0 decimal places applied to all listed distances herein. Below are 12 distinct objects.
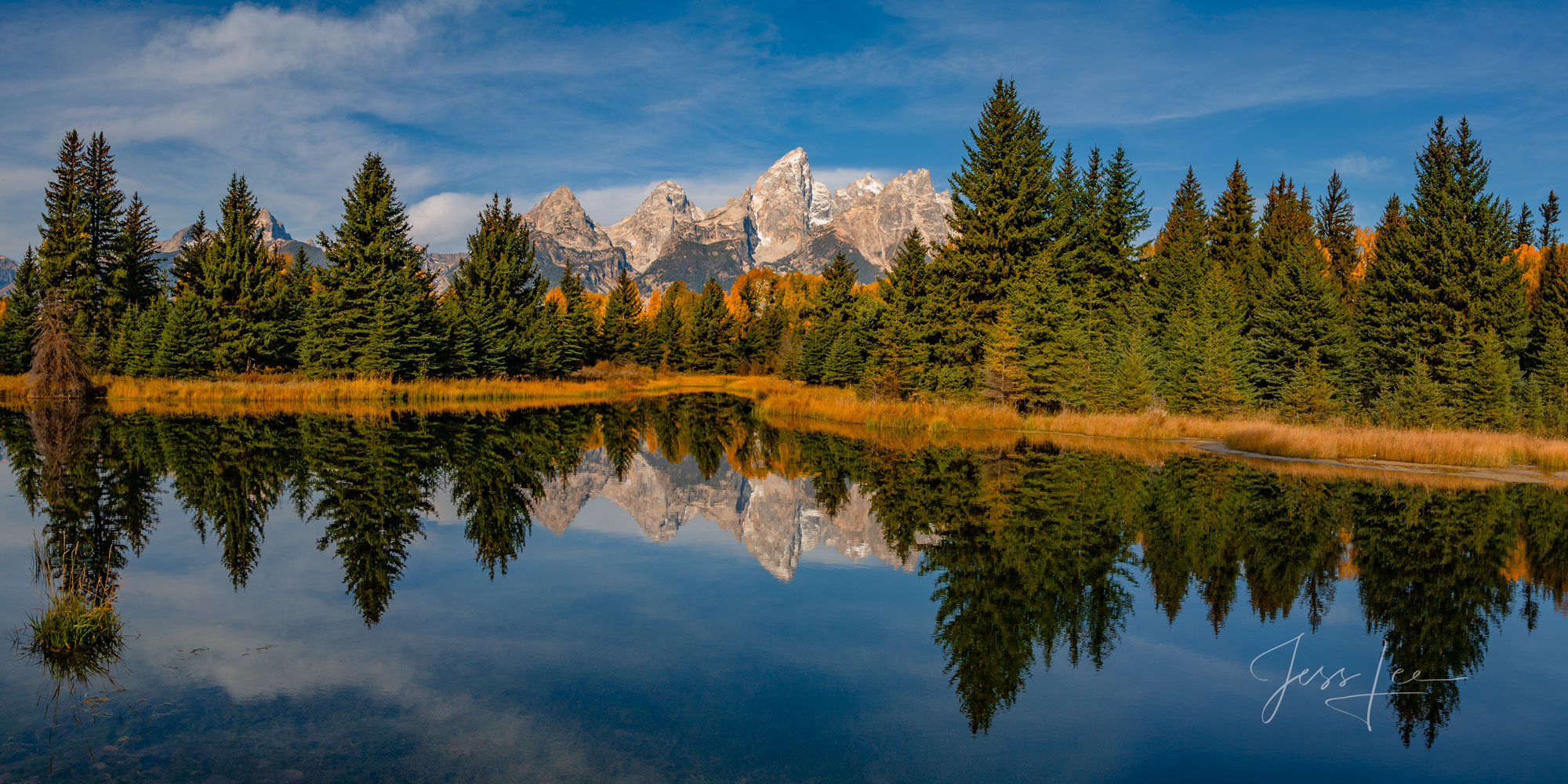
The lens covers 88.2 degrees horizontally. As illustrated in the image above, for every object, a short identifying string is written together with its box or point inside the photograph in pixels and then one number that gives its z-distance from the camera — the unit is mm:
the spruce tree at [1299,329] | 37531
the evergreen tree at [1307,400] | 31673
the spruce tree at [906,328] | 37844
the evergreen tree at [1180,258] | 47312
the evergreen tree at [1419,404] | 29953
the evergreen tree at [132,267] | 49625
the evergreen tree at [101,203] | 49781
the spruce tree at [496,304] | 50344
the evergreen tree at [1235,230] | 53875
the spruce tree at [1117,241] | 43781
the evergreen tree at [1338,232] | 61188
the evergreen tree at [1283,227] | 51656
